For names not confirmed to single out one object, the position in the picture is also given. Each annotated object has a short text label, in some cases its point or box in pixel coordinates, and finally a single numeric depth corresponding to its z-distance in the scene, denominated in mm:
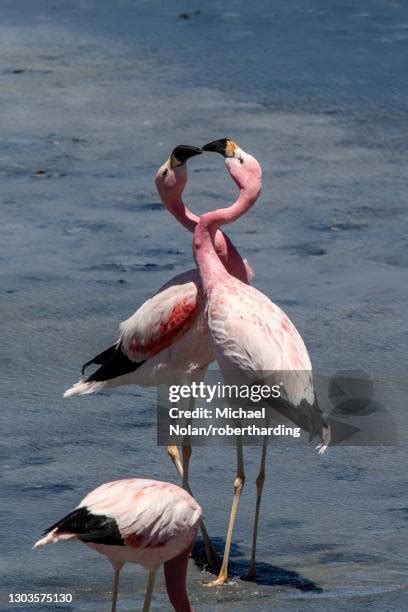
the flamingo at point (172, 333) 13969
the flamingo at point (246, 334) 12773
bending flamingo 11219
